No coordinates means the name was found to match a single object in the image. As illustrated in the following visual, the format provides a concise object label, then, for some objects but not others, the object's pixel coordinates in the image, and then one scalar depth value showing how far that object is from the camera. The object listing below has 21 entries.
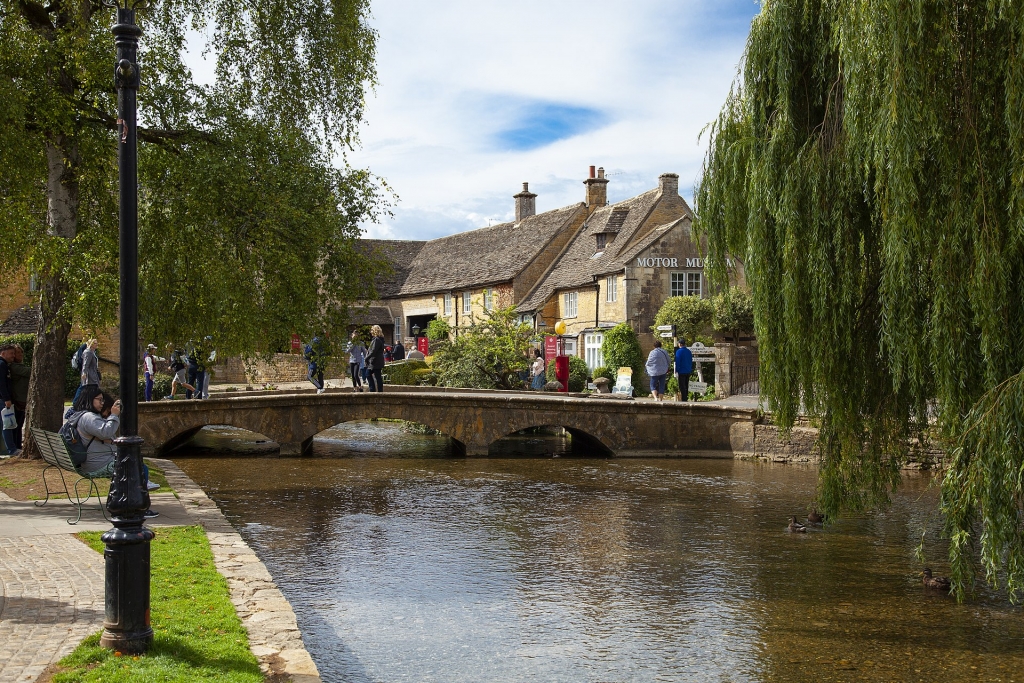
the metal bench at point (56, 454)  11.59
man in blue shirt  26.31
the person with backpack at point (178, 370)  27.98
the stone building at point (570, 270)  36.69
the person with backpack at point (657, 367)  26.22
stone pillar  28.25
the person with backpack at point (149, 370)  27.42
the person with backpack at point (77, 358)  18.59
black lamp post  6.26
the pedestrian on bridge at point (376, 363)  26.11
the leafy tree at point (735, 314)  32.41
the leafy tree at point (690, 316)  33.41
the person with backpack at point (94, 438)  11.52
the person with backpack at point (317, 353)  15.73
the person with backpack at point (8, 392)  16.48
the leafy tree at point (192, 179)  13.99
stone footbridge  23.86
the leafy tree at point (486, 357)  31.81
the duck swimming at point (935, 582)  10.95
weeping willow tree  8.62
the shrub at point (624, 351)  34.03
